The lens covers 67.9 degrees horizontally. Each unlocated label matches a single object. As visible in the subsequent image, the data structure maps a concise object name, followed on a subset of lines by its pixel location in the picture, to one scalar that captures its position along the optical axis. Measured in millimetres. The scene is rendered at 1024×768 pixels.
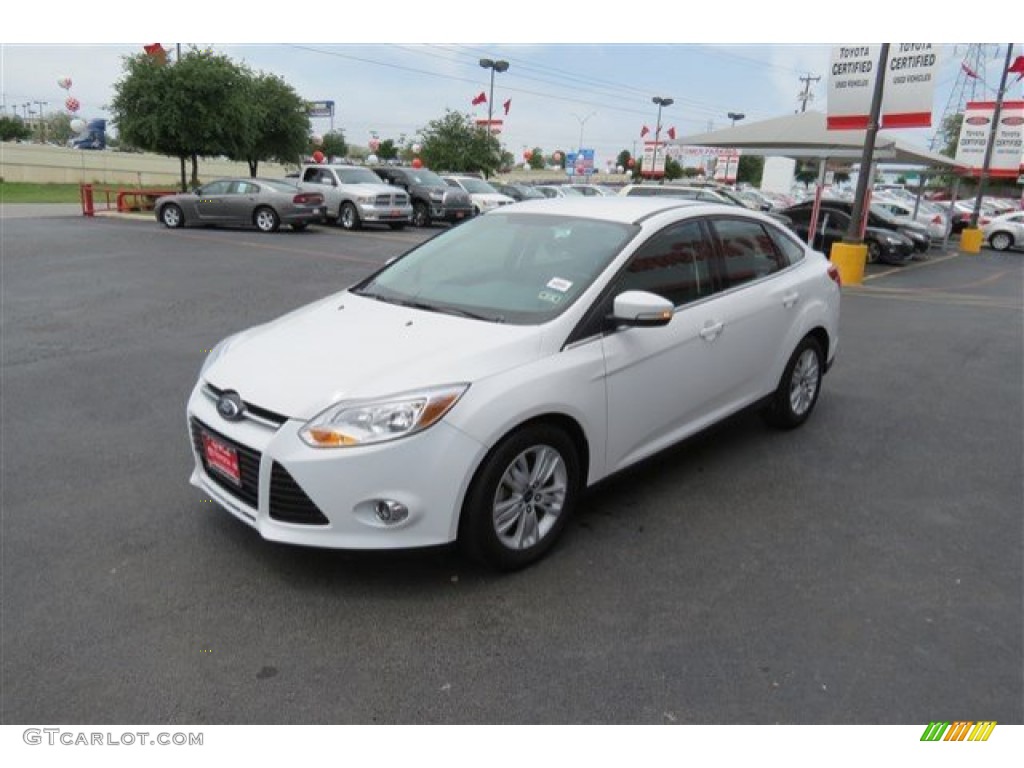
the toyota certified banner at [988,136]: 25734
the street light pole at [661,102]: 60125
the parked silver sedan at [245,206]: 19734
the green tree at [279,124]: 34312
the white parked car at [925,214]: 26577
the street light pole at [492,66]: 44875
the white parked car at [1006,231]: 26844
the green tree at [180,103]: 24219
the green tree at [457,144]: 42875
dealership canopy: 18516
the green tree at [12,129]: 90062
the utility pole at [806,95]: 69250
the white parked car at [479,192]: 25447
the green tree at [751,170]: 88062
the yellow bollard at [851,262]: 14547
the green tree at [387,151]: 91875
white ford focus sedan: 3049
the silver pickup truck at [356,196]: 21250
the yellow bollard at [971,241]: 25594
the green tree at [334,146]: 84919
